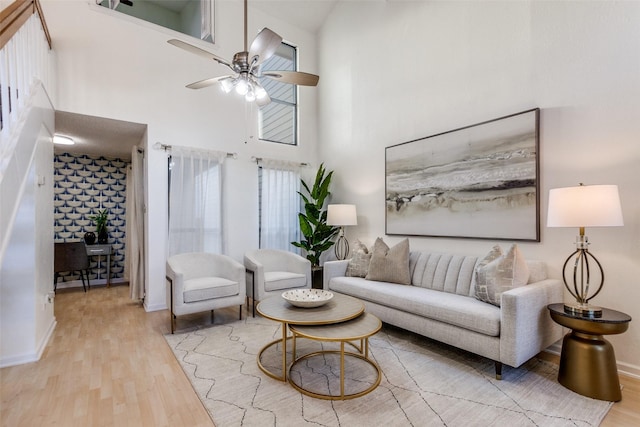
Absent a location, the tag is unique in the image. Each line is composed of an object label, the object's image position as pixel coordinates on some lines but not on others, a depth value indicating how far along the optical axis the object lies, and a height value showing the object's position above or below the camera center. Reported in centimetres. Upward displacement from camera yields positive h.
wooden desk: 521 -70
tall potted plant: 479 -23
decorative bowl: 237 -72
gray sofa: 214 -81
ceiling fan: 225 +118
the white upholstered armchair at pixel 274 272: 375 -84
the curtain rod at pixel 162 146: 400 +87
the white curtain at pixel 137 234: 425 -34
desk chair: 467 -74
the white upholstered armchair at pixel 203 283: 314 -82
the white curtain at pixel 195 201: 409 +15
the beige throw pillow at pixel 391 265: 335 -60
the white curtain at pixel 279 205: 487 +11
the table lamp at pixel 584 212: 196 +0
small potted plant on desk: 549 -26
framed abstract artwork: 277 +32
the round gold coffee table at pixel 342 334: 195 -84
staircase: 178 +22
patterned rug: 177 -124
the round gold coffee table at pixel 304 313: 213 -78
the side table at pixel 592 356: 195 -98
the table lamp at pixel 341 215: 424 -5
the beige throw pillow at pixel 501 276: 238 -52
